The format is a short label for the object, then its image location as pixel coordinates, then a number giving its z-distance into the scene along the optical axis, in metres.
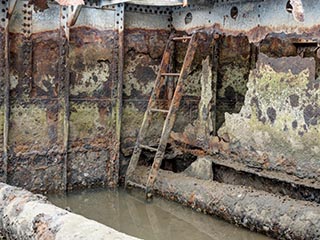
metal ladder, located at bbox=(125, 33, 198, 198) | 7.00
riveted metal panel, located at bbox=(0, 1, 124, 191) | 6.58
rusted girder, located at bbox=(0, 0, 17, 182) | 6.26
